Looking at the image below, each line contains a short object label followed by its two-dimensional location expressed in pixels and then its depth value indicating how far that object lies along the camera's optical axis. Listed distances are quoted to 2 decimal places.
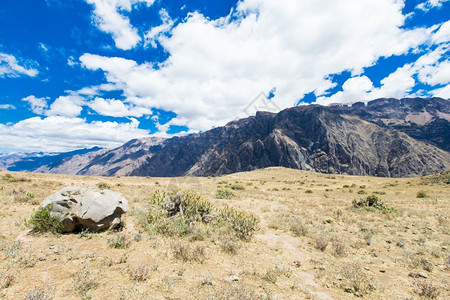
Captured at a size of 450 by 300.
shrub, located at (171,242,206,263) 7.21
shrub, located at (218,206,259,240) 10.47
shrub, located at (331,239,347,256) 8.88
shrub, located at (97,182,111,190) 27.16
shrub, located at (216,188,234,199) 24.73
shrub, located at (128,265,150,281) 5.68
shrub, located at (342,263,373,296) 6.09
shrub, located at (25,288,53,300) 4.36
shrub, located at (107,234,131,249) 7.87
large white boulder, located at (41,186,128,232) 8.94
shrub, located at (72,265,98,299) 4.91
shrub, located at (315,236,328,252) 9.46
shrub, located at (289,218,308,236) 11.57
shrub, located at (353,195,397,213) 17.00
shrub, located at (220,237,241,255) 8.41
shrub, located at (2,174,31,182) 23.16
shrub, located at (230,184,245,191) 35.62
